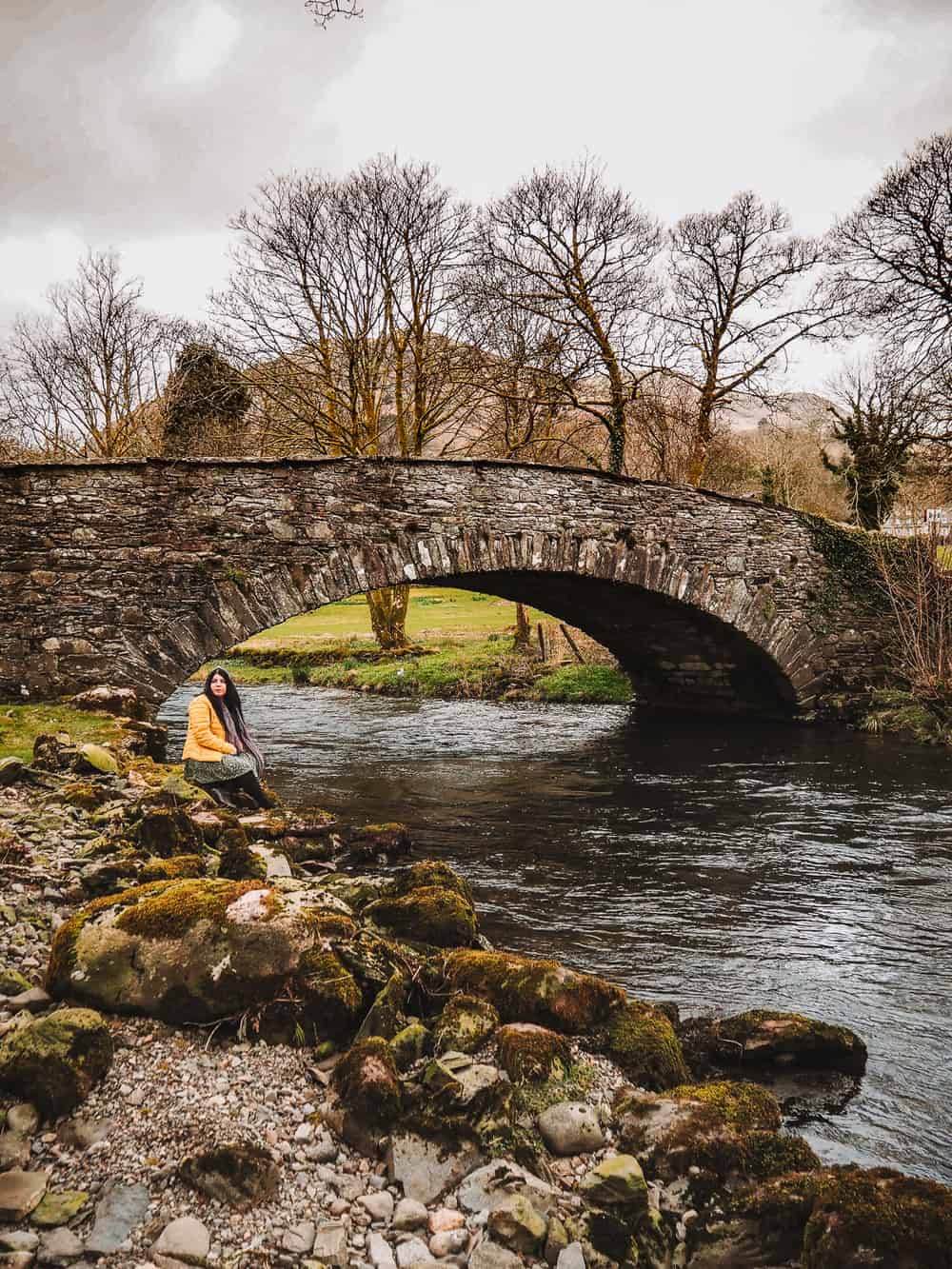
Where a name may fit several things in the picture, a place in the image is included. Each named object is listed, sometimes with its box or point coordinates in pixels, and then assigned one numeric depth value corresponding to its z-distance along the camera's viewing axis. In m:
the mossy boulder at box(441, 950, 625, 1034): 4.05
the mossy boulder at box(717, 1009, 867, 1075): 4.17
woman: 7.99
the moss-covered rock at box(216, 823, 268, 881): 5.42
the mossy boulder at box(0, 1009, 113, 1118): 3.02
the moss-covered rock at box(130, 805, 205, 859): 5.60
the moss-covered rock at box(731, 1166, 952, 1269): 2.62
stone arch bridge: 10.08
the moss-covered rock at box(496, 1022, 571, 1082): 3.52
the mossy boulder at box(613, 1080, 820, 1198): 3.11
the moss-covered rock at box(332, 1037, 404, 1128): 3.18
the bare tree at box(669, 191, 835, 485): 19.72
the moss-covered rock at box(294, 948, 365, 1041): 3.71
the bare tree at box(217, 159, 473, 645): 19.38
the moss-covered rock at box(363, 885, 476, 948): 4.97
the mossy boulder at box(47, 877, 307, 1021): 3.64
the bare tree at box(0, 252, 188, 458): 22.56
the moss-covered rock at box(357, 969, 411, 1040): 3.68
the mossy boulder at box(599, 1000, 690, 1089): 3.78
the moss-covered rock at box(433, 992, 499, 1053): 3.69
